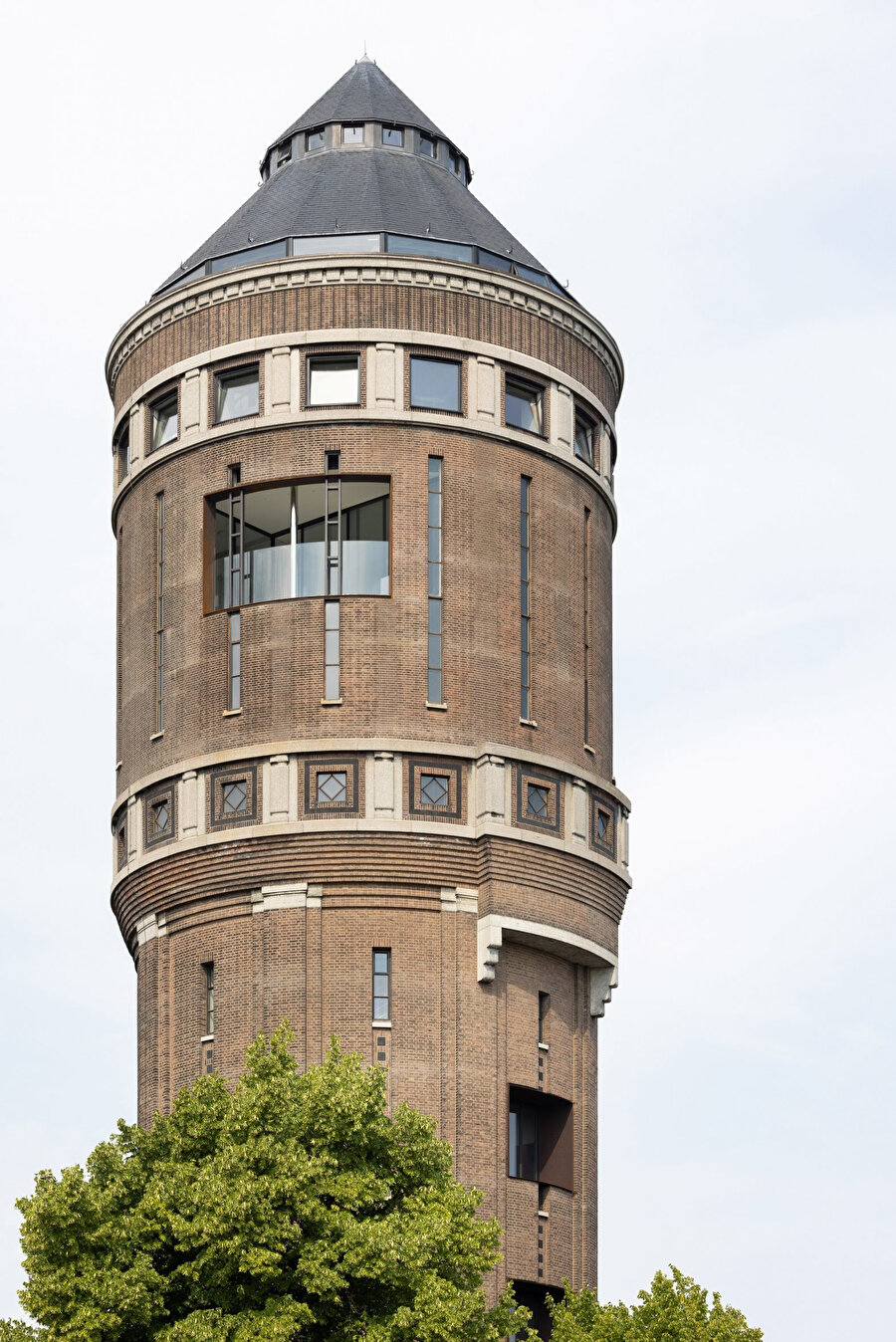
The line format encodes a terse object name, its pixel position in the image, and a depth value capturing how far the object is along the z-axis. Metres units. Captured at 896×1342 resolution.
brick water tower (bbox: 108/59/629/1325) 76.31
